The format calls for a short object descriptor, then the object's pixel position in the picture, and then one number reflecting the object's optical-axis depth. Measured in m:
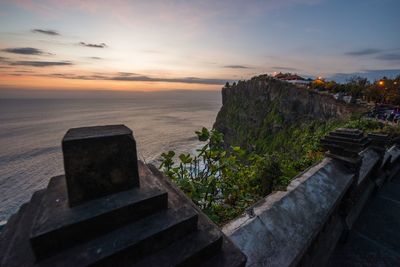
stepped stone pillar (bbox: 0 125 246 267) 1.14
